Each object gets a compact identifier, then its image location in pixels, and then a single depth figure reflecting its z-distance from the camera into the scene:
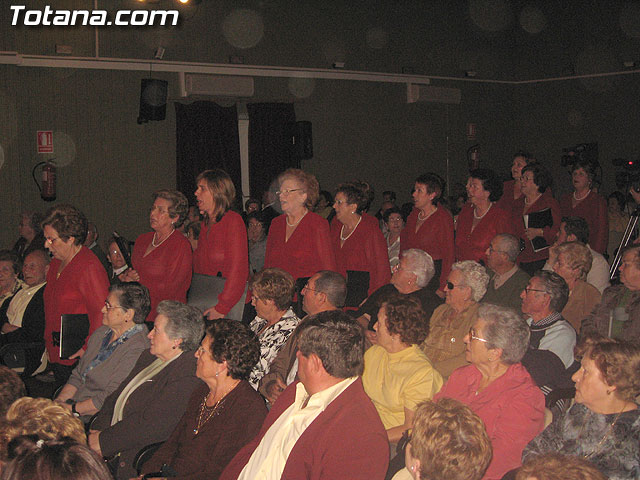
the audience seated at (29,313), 4.28
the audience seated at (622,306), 3.44
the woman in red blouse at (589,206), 5.20
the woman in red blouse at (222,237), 3.64
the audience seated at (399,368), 2.73
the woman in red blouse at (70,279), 3.45
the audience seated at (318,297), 3.09
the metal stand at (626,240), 5.12
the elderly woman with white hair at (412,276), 3.79
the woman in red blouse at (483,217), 4.60
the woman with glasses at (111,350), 3.23
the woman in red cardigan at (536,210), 4.93
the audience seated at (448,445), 1.76
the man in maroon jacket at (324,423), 1.96
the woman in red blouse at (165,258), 3.72
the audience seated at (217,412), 2.47
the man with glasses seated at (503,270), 3.92
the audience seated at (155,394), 2.77
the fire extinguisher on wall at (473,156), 11.55
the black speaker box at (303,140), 9.58
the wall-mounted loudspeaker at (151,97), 8.46
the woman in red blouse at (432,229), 4.50
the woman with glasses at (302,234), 3.93
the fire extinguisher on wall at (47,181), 8.06
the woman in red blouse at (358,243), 4.31
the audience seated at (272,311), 3.21
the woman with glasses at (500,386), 2.30
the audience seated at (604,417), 2.09
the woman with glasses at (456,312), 3.33
